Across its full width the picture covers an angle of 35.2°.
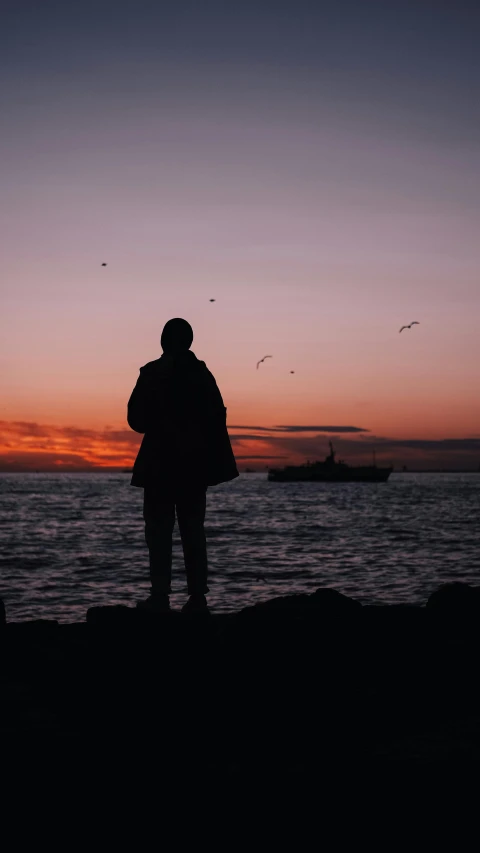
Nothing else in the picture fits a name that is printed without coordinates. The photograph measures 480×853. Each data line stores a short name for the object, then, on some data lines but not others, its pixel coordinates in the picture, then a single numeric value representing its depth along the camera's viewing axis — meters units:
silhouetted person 6.07
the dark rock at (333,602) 6.38
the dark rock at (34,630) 6.26
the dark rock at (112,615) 5.64
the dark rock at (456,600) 6.90
